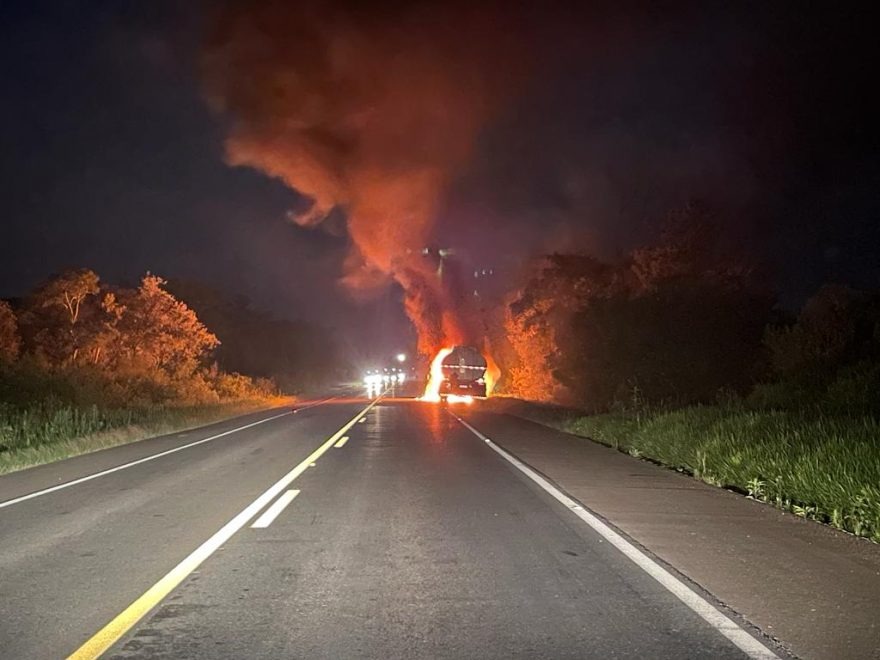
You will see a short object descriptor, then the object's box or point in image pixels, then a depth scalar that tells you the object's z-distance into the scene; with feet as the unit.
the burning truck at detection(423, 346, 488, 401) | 168.25
